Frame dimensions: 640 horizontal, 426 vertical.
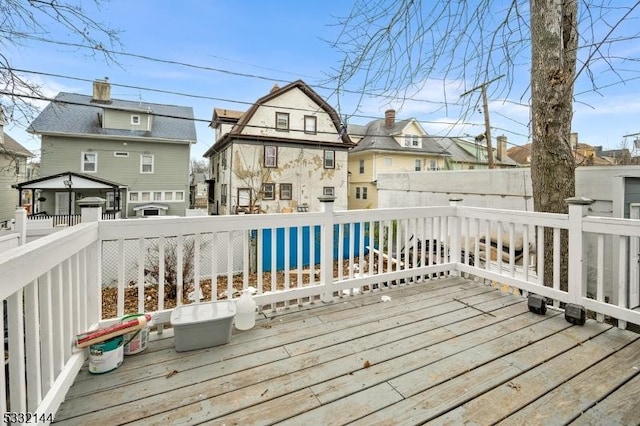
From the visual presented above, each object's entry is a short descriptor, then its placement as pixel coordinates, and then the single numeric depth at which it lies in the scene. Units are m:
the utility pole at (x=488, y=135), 10.18
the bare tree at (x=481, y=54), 2.84
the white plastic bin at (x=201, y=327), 2.06
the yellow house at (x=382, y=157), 19.41
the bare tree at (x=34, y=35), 2.90
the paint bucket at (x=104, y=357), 1.82
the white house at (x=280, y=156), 15.59
